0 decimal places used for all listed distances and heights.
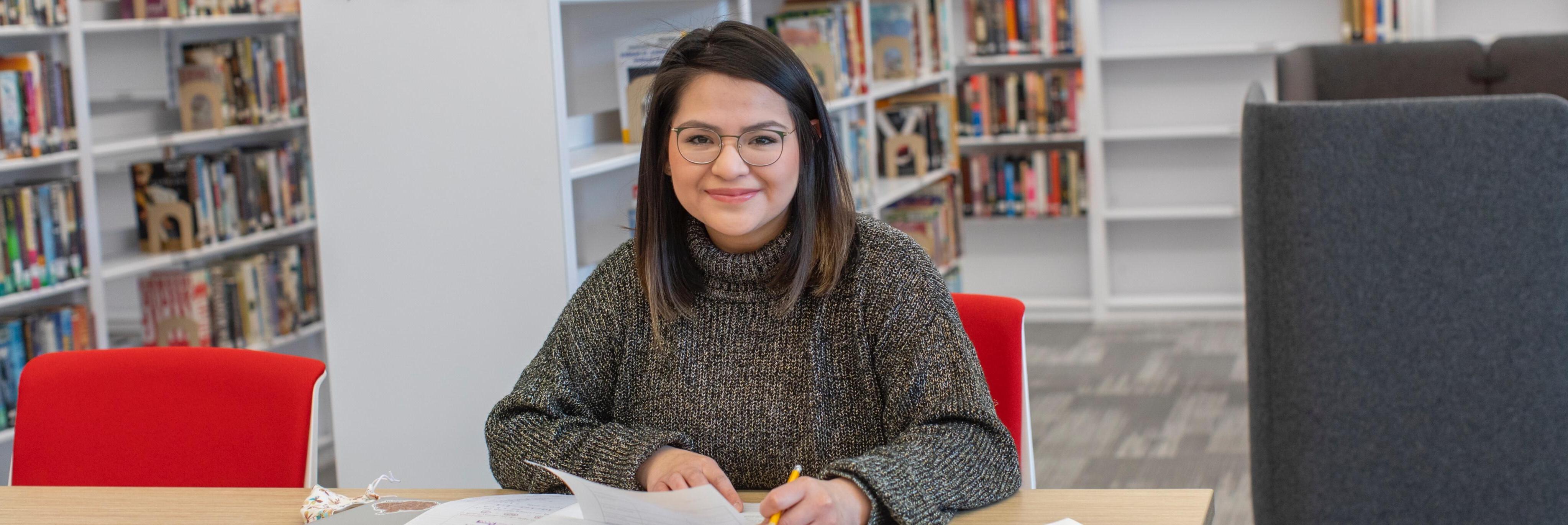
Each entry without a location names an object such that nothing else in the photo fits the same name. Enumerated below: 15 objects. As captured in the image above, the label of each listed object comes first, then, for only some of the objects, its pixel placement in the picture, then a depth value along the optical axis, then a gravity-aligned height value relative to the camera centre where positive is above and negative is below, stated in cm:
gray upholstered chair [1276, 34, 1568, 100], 327 +10
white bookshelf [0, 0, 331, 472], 318 +14
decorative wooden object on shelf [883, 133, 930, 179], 405 -2
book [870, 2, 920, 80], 411 +31
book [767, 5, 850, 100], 332 +26
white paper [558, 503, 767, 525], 121 -32
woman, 135 -18
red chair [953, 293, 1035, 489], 158 -26
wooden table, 122 -31
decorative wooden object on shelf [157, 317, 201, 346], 351 -35
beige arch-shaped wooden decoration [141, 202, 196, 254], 346 -8
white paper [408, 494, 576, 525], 123 -31
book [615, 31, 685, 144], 252 +17
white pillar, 217 -7
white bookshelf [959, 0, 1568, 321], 498 -13
